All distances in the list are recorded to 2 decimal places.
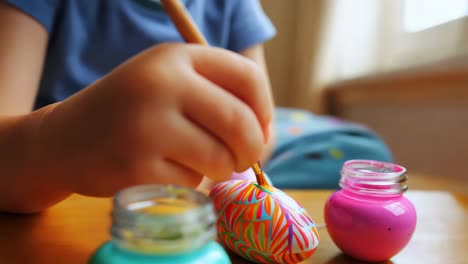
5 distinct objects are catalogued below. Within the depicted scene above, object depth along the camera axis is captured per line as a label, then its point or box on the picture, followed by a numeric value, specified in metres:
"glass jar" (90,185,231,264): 0.18
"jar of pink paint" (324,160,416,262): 0.29
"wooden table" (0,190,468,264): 0.28
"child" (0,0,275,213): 0.21
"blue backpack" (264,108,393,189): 0.75
